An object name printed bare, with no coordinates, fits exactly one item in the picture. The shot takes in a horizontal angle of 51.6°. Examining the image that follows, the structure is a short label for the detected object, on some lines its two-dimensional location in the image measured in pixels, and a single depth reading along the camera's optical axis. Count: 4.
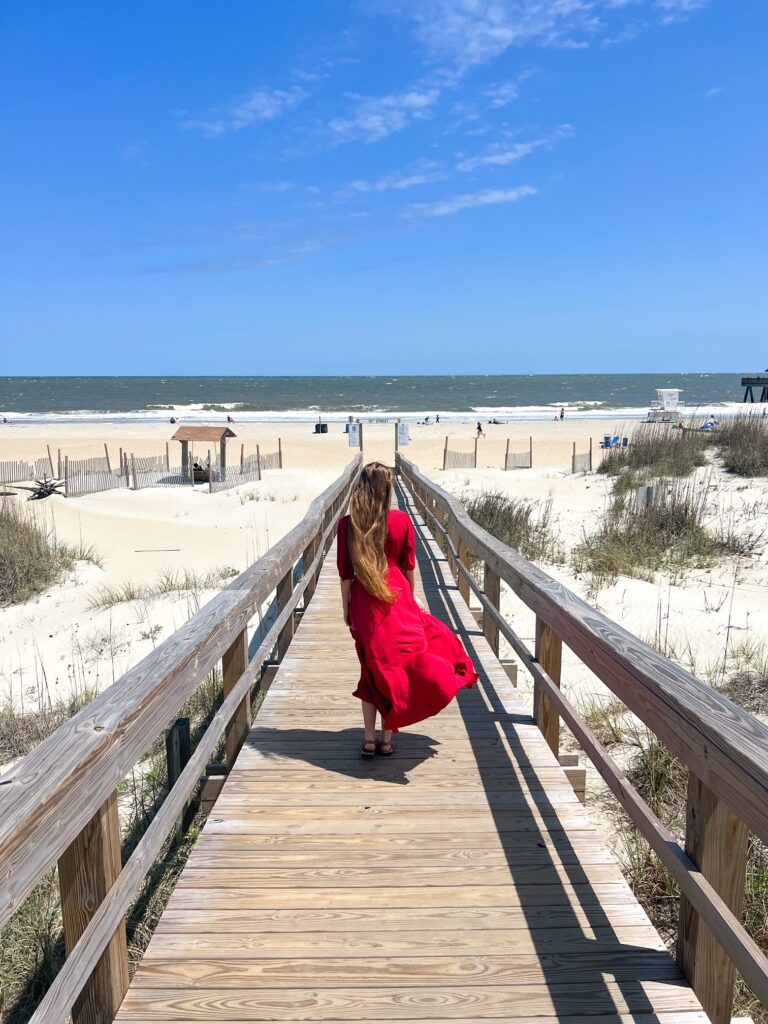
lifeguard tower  55.00
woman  3.66
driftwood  23.08
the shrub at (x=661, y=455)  16.91
